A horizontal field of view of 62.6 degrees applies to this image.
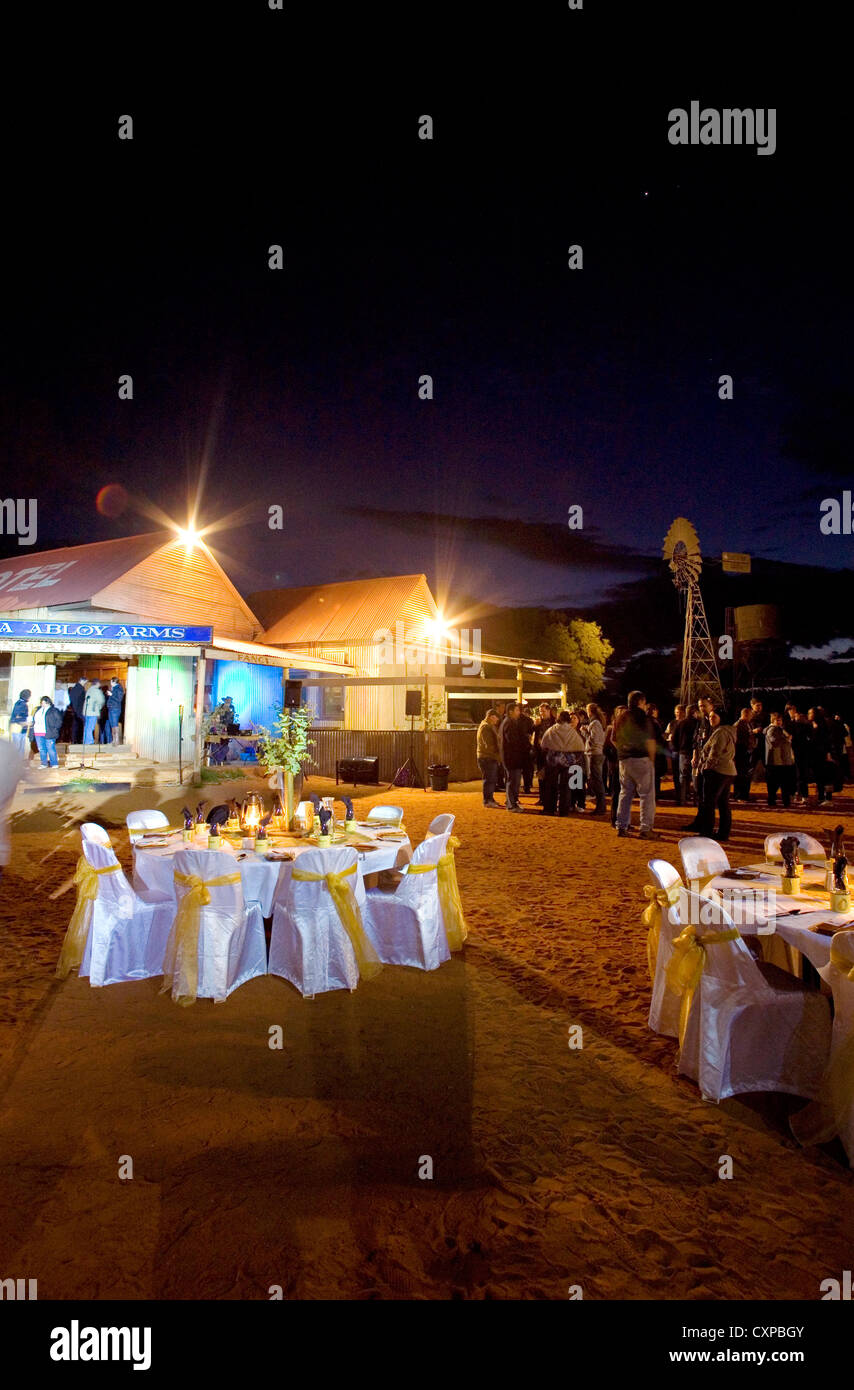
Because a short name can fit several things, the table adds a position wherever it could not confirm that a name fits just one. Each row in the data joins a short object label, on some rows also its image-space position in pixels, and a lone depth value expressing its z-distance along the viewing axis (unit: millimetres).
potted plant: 5941
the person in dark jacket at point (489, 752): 12961
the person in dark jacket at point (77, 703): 16031
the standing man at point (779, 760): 12721
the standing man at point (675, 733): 12367
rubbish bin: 16516
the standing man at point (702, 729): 11521
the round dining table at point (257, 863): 4820
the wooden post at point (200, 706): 15089
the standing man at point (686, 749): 12312
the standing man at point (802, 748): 13898
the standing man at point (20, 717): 14706
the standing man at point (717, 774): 9094
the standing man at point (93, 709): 16016
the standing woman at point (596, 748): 12658
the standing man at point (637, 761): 9617
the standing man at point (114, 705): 16438
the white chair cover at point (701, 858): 4594
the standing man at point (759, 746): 15513
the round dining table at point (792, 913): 3361
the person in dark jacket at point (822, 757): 13273
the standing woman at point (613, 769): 11588
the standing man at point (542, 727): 12774
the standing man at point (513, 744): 12508
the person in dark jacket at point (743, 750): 13016
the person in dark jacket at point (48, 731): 14930
